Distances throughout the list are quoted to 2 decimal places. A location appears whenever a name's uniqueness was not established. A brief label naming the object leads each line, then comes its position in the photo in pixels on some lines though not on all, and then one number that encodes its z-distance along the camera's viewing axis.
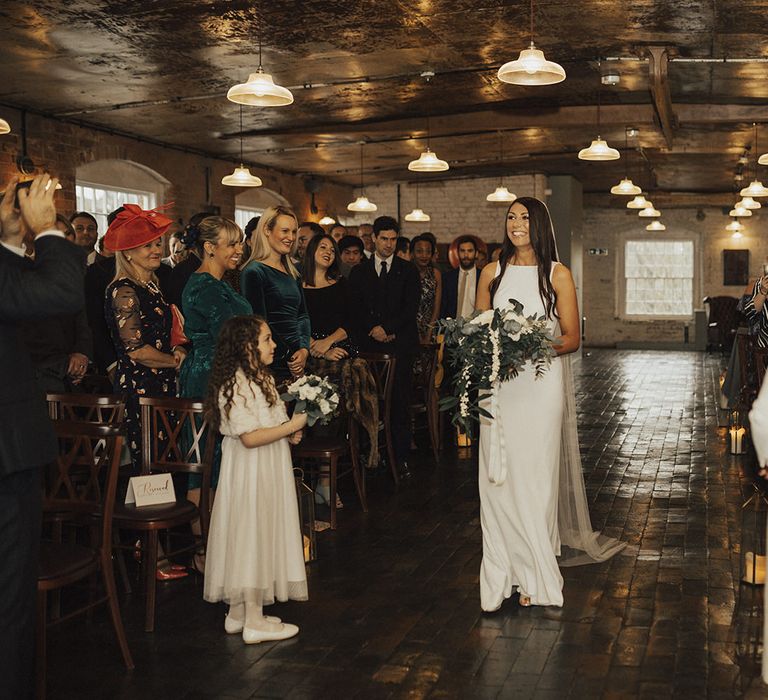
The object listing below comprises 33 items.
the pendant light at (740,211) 16.01
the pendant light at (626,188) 12.41
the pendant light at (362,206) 13.65
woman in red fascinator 4.64
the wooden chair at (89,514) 3.28
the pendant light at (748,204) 15.35
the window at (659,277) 23.45
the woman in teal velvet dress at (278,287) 5.32
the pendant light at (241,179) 10.39
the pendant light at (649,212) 16.38
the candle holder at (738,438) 8.18
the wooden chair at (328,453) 5.58
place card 4.17
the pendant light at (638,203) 14.76
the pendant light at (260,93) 6.46
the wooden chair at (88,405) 4.09
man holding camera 2.69
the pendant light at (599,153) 9.23
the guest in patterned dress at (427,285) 8.42
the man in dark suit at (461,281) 8.84
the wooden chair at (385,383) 6.67
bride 4.27
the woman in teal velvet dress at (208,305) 4.66
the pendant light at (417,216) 14.44
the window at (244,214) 15.65
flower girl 3.89
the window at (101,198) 11.96
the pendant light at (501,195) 13.07
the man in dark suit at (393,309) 7.23
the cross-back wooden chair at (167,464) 4.05
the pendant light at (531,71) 6.03
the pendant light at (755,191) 12.45
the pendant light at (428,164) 10.18
